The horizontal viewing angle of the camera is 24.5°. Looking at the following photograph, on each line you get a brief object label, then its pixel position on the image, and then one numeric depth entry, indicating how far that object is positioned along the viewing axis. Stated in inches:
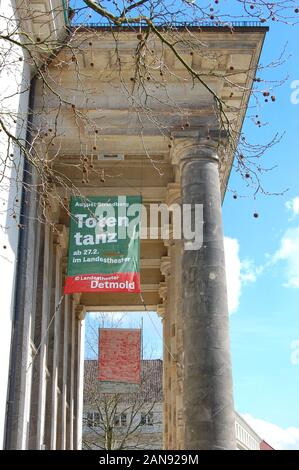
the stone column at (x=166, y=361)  914.7
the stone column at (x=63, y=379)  846.5
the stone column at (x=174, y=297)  687.5
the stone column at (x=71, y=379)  947.5
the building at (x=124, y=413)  1525.6
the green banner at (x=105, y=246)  562.6
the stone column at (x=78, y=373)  1016.9
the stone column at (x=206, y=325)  492.4
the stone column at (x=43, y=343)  653.9
